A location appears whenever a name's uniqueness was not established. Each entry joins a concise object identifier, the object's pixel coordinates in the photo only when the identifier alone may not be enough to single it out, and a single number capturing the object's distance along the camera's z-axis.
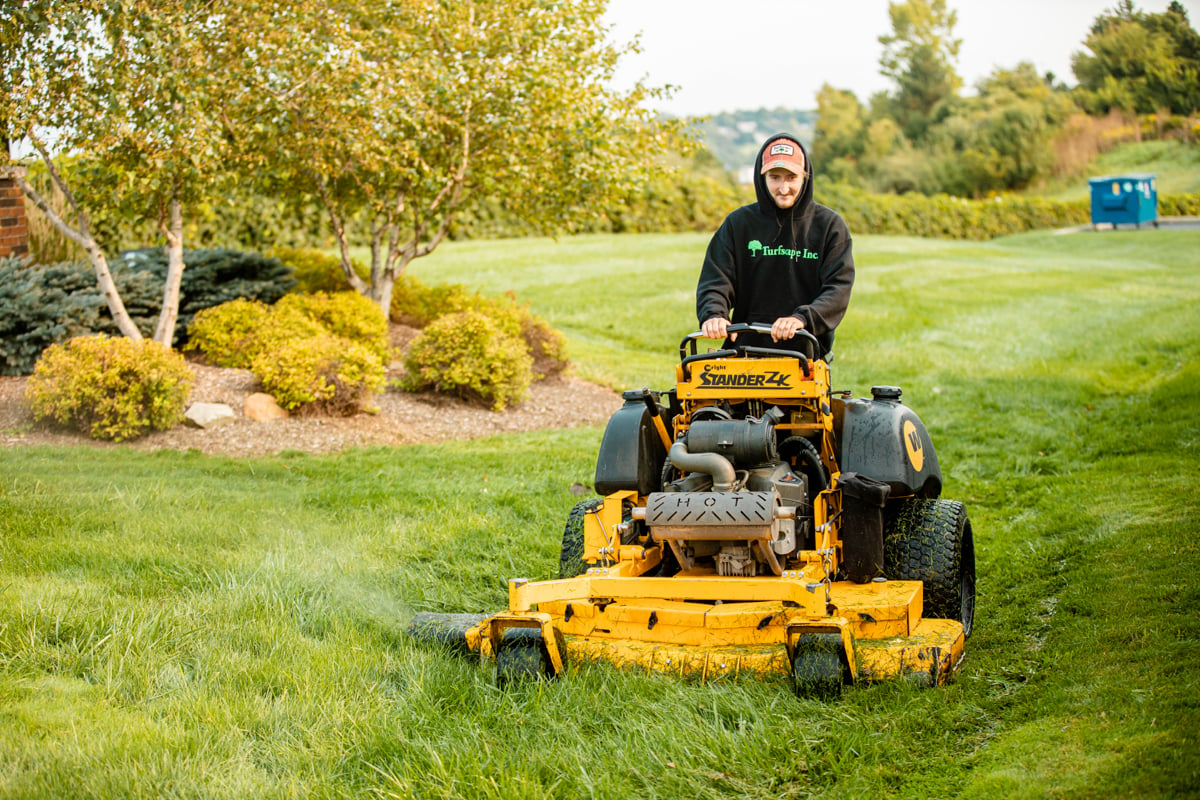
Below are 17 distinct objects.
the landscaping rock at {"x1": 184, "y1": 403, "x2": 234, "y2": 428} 10.35
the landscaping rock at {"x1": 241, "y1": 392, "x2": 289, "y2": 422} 10.64
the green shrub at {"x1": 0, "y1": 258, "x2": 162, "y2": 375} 10.87
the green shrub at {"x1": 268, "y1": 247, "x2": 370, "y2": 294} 14.95
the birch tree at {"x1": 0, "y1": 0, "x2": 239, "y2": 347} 9.97
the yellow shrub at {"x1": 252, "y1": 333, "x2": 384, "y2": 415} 10.70
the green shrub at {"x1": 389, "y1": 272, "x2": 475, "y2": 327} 14.67
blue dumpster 41.62
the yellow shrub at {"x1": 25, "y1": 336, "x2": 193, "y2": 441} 9.62
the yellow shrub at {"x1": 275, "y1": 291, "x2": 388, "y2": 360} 12.60
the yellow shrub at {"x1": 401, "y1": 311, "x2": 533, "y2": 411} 11.85
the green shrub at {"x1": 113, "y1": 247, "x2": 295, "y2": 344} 12.52
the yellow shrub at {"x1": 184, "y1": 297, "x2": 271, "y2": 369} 11.77
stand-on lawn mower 4.67
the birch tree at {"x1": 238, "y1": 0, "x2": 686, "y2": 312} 11.73
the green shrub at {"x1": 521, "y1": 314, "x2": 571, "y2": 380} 13.64
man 5.94
